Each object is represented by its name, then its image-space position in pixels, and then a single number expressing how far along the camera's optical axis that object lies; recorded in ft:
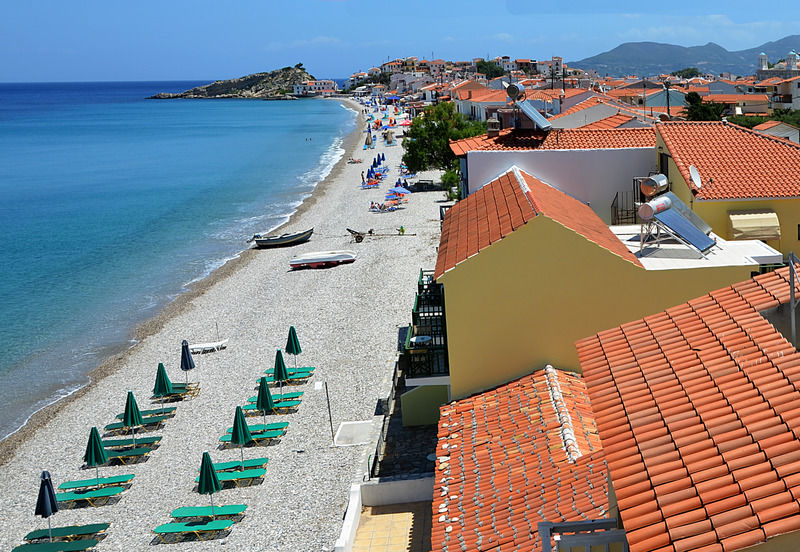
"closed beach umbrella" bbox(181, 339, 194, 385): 77.41
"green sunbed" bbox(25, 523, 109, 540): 53.67
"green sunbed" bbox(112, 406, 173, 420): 73.92
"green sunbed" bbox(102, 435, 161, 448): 67.51
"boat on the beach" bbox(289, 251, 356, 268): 130.75
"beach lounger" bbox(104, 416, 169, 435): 72.23
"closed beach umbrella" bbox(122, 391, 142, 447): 66.90
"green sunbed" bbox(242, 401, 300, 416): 72.08
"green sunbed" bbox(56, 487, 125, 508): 59.11
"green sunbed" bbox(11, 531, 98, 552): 52.49
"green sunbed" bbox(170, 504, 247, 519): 53.88
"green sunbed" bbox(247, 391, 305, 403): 73.61
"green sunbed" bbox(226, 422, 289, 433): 67.59
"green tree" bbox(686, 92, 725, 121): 219.00
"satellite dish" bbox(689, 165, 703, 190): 58.80
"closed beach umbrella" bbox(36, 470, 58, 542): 51.52
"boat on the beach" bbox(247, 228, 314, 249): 152.76
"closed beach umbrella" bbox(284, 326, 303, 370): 80.02
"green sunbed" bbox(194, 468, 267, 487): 59.11
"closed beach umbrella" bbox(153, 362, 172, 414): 73.51
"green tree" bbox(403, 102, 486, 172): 197.98
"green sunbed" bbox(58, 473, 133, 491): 60.54
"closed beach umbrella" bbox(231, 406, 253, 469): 60.85
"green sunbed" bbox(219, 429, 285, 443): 65.92
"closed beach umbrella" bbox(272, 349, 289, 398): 74.69
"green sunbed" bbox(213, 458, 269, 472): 60.59
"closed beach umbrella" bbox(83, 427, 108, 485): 60.08
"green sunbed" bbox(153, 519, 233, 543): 52.60
